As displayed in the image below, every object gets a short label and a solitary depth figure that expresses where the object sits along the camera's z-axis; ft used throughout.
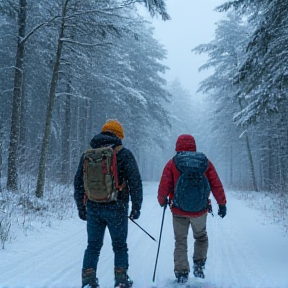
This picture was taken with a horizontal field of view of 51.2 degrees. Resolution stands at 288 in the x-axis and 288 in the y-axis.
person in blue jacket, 12.82
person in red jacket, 14.69
